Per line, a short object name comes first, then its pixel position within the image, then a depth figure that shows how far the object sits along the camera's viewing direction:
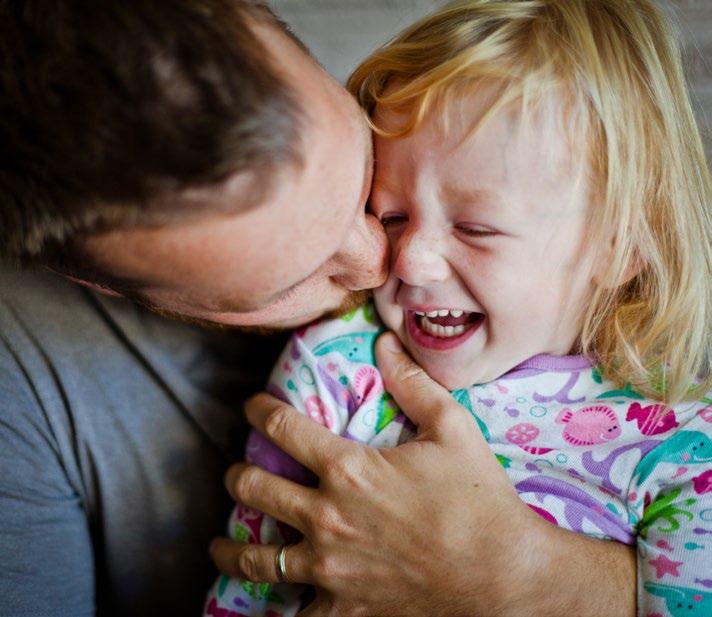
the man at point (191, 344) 0.35
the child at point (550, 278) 0.43
